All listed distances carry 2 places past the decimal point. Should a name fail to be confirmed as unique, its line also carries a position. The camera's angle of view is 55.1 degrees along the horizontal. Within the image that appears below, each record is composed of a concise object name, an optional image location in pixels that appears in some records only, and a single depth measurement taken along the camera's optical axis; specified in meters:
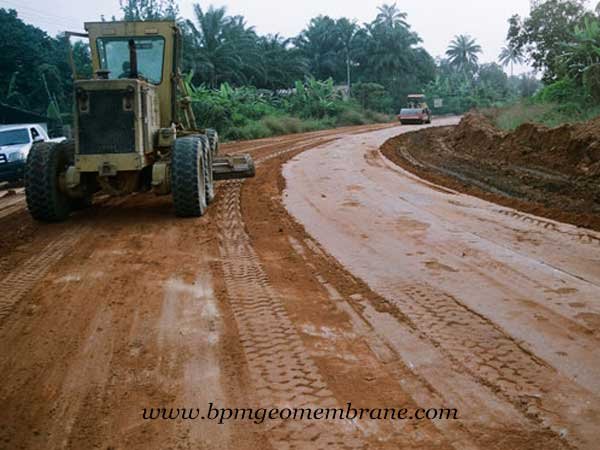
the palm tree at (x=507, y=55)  35.42
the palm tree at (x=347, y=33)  63.98
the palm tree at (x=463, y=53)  88.69
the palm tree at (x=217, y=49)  41.91
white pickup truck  15.91
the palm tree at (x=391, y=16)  67.12
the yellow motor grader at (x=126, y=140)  7.96
